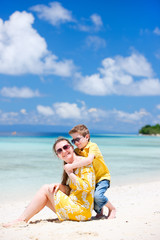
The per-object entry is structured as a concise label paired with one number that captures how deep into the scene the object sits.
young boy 3.67
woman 3.62
